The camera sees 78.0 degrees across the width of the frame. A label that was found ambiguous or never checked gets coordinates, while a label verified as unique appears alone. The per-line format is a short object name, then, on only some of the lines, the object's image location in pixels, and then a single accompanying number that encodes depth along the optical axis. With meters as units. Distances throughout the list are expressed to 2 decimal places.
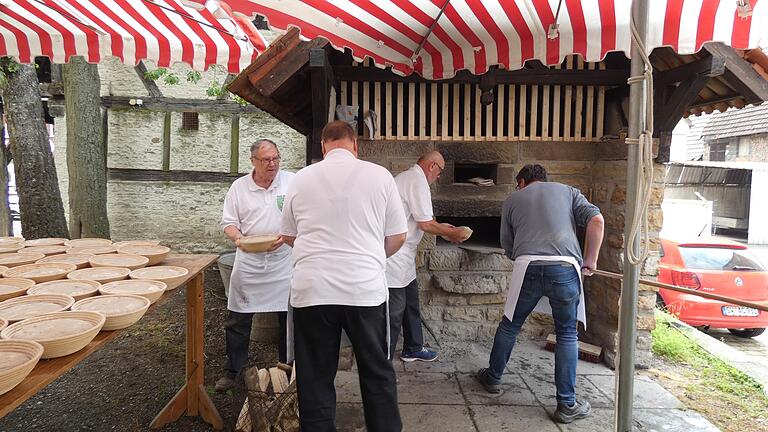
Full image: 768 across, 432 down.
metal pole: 1.71
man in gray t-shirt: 3.25
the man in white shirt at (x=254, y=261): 3.66
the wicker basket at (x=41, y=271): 2.57
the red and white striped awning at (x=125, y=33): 2.91
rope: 1.62
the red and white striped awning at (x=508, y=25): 2.22
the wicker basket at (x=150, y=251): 3.17
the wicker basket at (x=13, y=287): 2.26
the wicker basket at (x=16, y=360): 1.44
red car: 5.98
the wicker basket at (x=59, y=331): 1.75
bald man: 3.66
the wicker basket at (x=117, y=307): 2.07
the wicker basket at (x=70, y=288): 2.35
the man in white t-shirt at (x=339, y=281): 2.37
